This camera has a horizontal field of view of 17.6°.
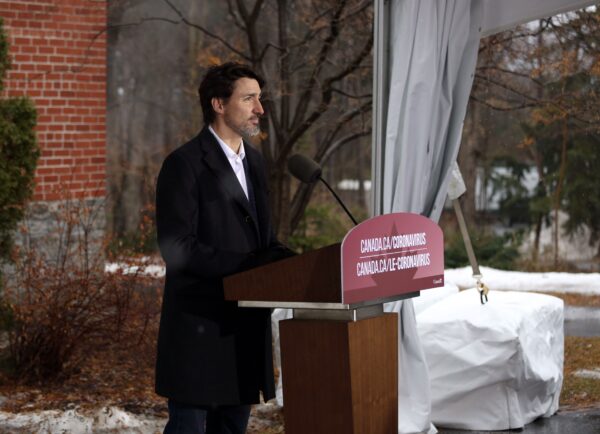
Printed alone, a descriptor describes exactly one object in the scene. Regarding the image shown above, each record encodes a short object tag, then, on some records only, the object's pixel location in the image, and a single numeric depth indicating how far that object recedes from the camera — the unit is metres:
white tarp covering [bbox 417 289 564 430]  11.61
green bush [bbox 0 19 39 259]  13.99
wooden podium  6.45
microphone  6.90
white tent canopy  11.01
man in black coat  7.11
